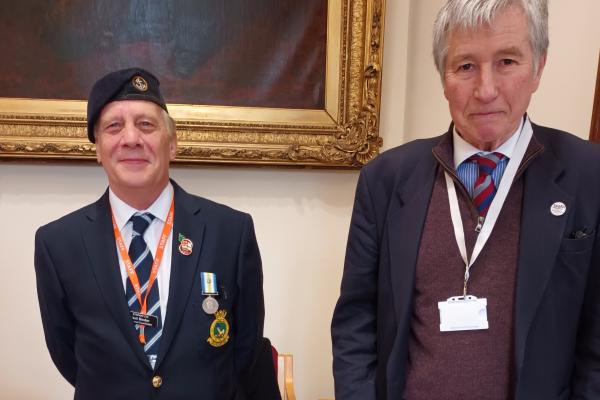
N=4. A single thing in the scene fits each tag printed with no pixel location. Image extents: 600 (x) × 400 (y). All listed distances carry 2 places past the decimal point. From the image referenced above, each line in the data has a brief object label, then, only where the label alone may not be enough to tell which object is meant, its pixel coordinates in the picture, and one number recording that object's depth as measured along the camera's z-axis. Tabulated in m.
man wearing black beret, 1.27
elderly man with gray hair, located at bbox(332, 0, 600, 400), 0.97
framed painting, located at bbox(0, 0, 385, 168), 2.04
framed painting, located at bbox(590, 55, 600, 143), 1.25
